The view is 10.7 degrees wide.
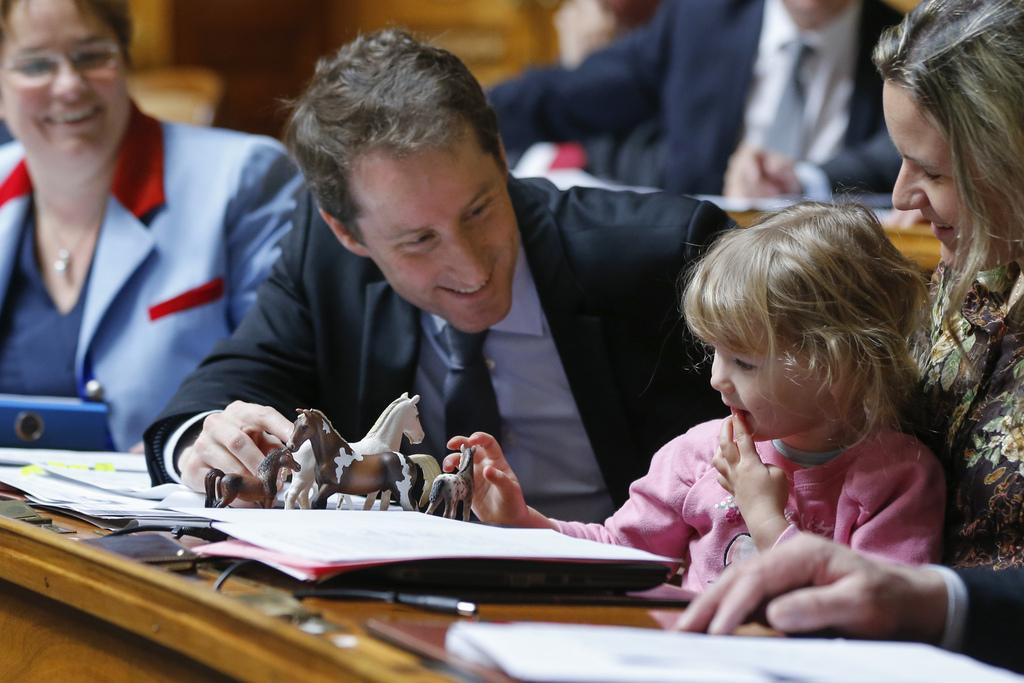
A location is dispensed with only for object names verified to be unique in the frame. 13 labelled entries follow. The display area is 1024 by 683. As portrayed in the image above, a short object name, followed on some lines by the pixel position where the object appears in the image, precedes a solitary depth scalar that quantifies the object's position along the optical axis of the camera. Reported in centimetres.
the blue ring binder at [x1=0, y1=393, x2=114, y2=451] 521
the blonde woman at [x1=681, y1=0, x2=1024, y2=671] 447
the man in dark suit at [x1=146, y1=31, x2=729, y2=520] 488
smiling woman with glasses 549
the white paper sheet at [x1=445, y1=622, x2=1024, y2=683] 407
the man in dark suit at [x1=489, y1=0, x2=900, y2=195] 741
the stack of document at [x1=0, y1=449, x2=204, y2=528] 455
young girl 451
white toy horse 456
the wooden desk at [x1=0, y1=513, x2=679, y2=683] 416
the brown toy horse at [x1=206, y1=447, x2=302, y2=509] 459
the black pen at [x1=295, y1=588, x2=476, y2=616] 427
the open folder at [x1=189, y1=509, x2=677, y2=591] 431
